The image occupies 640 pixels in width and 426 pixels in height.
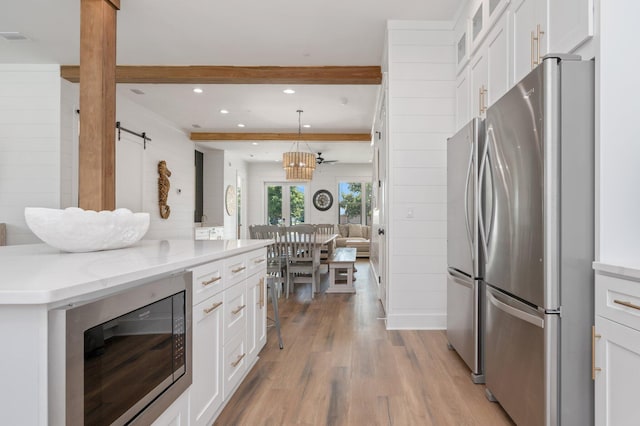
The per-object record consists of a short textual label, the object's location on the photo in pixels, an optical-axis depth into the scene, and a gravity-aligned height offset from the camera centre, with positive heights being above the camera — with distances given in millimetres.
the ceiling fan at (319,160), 8688 +1336
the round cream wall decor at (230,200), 9203 +341
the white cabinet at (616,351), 1164 -491
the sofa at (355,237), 9398 -711
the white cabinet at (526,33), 1866 +1042
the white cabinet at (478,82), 2648 +1039
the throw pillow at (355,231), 10250 -541
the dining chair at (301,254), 4801 -578
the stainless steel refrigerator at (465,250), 2197 -258
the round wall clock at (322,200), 10805 +392
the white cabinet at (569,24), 1475 +871
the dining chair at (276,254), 4727 -589
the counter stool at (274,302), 2738 -713
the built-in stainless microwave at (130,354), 851 -429
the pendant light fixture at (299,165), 6695 +931
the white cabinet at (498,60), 2287 +1059
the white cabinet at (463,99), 3035 +1034
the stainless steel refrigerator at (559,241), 1434 -114
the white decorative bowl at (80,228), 1434 -69
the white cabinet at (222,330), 1525 -632
